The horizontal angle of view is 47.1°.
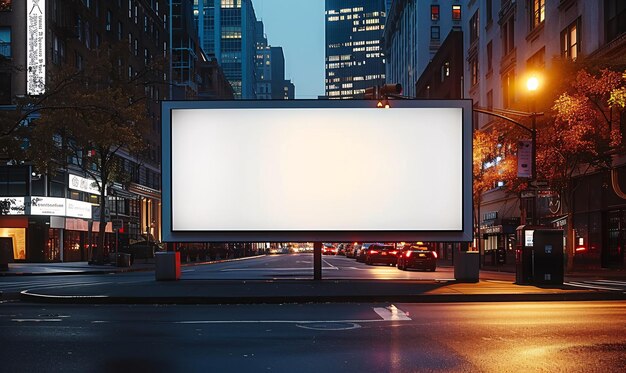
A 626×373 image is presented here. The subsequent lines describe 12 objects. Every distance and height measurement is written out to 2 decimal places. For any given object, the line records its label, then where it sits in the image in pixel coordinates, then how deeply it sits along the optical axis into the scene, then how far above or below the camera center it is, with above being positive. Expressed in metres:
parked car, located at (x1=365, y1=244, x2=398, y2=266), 50.88 -2.46
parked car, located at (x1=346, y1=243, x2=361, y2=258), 70.43 -3.30
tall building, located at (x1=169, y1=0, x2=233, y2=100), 98.80 +24.59
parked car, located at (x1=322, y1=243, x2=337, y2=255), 105.81 -4.33
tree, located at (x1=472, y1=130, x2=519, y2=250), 36.59 +3.13
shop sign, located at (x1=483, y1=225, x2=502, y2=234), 54.54 -0.76
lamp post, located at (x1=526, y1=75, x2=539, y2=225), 23.88 +4.38
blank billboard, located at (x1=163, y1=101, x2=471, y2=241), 20.89 +1.55
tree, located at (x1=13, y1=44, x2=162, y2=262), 37.78 +5.63
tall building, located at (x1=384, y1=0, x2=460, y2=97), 104.88 +28.84
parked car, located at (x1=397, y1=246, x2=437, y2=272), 39.28 -2.19
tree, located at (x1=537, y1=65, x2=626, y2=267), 28.28 +3.73
